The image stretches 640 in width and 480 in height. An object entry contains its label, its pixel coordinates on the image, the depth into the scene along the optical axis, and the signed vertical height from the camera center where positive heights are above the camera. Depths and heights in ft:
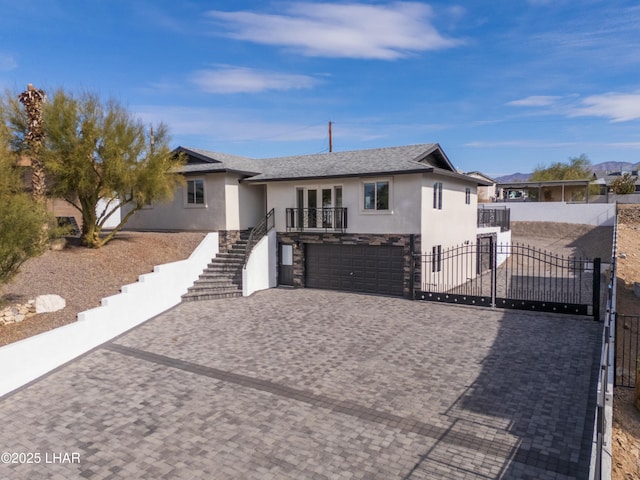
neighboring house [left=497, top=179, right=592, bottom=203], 149.59 +7.85
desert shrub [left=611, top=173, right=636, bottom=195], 155.43 +9.43
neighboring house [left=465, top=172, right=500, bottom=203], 167.59 +10.55
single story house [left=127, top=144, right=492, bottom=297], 55.93 +1.15
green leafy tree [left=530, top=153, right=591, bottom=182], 184.85 +18.73
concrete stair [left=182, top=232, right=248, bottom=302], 54.49 -8.26
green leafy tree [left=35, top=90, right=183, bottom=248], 47.98 +7.53
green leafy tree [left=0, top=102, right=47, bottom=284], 29.73 -0.47
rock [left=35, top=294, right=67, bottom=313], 36.91 -7.30
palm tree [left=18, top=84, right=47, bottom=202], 49.40 +10.18
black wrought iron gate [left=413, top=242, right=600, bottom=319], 44.91 -10.05
